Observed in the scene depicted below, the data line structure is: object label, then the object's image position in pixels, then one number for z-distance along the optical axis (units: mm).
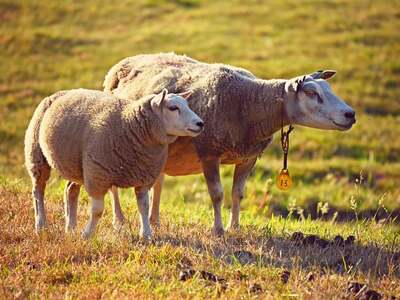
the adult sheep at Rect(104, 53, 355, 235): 16109
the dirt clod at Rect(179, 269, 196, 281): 12687
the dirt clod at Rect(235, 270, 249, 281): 13055
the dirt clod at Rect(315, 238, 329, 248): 15420
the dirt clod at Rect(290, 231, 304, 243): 15771
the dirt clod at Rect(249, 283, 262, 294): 12391
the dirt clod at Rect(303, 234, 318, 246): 15558
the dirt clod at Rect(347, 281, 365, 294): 12504
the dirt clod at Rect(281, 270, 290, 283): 12961
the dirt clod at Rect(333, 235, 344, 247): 15492
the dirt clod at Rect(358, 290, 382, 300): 12289
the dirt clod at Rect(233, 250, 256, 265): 14005
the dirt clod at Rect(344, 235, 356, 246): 15608
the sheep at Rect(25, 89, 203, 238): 15055
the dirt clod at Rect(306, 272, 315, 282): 13023
